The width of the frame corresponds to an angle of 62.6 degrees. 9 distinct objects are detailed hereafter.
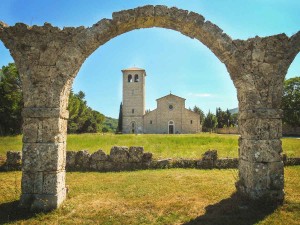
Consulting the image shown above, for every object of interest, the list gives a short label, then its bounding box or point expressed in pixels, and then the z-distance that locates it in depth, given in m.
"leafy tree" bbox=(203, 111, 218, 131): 63.34
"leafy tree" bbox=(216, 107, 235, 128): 68.81
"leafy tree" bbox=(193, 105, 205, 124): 83.69
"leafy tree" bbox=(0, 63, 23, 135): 31.66
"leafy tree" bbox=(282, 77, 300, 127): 42.19
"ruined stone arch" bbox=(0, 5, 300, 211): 5.94
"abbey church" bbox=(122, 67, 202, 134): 49.91
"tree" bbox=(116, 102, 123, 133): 54.56
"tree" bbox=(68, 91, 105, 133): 49.44
